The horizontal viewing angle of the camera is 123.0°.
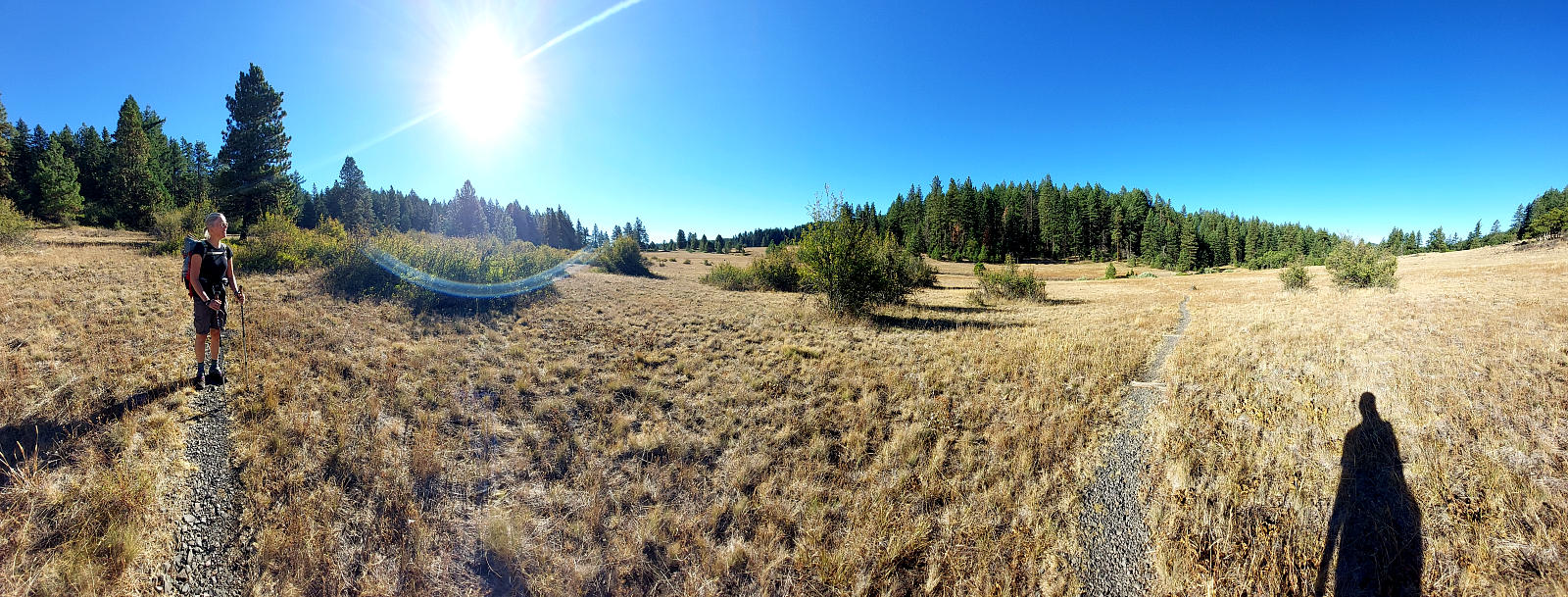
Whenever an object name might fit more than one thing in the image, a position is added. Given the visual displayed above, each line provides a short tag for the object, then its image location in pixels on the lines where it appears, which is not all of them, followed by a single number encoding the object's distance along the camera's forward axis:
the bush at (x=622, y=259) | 37.84
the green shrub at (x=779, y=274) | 31.91
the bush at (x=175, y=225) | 17.21
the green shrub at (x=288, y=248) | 14.77
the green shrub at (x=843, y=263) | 16.28
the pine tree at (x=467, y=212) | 71.56
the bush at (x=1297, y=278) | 25.48
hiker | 5.56
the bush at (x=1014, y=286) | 26.86
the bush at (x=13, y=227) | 15.98
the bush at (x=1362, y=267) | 20.77
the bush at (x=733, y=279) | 32.78
